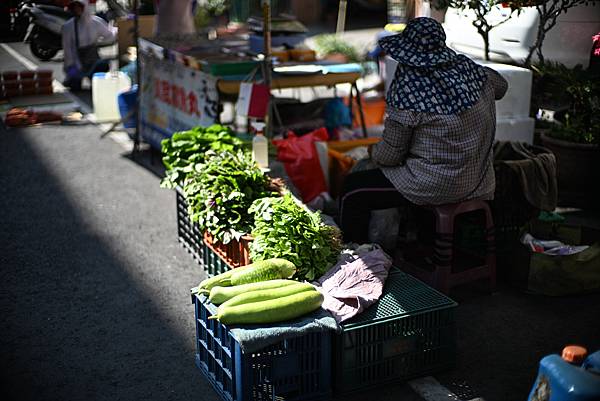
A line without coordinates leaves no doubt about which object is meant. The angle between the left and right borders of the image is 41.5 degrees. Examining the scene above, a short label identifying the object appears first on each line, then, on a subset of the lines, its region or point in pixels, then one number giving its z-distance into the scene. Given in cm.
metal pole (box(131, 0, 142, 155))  820
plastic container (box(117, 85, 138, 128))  886
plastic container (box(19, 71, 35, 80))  1136
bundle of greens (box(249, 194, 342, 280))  437
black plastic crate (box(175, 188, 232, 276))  532
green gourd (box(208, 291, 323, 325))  374
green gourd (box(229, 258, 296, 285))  411
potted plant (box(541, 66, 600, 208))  648
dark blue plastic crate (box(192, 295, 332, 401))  375
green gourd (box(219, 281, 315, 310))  382
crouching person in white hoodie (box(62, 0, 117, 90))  1150
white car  701
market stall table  722
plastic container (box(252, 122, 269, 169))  582
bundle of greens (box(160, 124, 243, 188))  563
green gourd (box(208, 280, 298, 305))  394
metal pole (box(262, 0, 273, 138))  654
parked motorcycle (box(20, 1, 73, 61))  1123
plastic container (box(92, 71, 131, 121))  1002
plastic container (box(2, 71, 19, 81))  1116
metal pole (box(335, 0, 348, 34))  1583
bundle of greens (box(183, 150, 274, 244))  498
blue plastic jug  294
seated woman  479
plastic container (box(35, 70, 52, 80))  1144
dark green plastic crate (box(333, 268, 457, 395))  395
